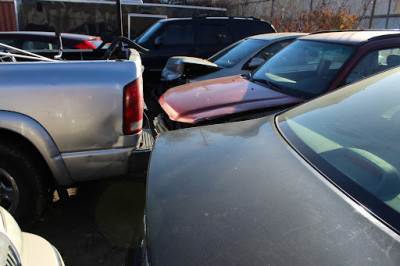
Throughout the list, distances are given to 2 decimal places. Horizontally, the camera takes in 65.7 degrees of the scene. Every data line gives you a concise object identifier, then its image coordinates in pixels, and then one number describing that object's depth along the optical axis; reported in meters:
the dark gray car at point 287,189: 1.10
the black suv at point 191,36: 7.00
